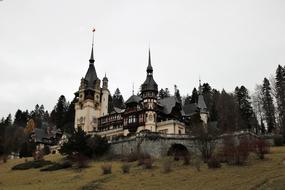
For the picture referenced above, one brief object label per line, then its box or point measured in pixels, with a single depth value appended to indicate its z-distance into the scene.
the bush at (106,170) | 37.97
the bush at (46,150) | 74.76
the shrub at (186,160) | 41.13
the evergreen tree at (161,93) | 111.62
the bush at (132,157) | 48.12
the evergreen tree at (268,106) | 70.18
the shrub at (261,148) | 39.00
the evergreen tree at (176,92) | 110.44
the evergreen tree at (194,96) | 91.26
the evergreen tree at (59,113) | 103.49
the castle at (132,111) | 62.75
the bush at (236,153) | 37.53
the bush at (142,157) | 43.49
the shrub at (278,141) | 52.16
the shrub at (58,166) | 47.13
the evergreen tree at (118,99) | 116.16
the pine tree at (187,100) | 104.74
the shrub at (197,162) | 36.22
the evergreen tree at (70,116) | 101.69
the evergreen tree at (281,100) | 61.97
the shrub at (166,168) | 36.72
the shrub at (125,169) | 37.94
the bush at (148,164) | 40.06
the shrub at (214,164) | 36.66
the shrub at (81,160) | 46.09
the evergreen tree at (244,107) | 73.64
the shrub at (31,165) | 50.78
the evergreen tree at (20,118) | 113.85
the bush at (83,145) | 54.53
